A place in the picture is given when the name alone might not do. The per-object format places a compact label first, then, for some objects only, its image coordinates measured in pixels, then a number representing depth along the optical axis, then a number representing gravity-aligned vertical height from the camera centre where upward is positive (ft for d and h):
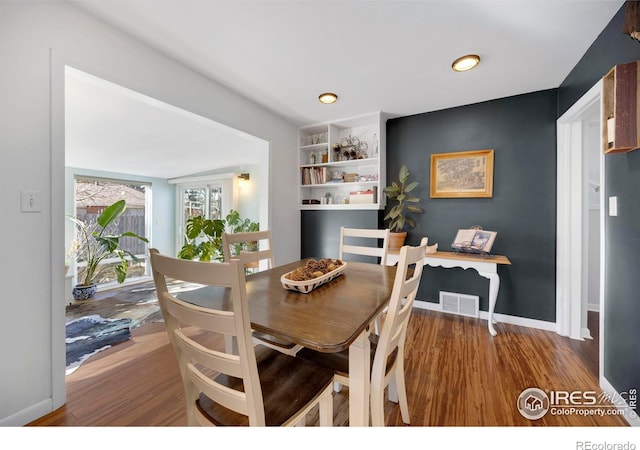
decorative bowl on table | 4.15 -0.89
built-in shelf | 10.61 +2.64
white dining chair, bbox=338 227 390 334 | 6.90 -0.64
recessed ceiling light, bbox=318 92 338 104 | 8.71 +4.33
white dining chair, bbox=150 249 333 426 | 2.41 -1.77
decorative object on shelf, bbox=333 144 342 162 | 11.36 +3.15
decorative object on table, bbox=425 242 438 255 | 9.25 -0.89
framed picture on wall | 9.29 +1.88
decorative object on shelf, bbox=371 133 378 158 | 10.92 +3.29
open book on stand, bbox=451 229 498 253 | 8.62 -0.55
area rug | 6.92 -3.46
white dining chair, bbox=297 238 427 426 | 3.42 -2.00
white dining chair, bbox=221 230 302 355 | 4.70 -0.69
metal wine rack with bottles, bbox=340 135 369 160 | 11.21 +3.36
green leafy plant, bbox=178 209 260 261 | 12.15 -0.93
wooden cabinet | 4.31 +1.98
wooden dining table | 2.79 -1.13
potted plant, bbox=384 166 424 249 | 9.80 +0.63
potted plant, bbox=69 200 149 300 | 11.47 -1.16
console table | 8.05 -1.23
